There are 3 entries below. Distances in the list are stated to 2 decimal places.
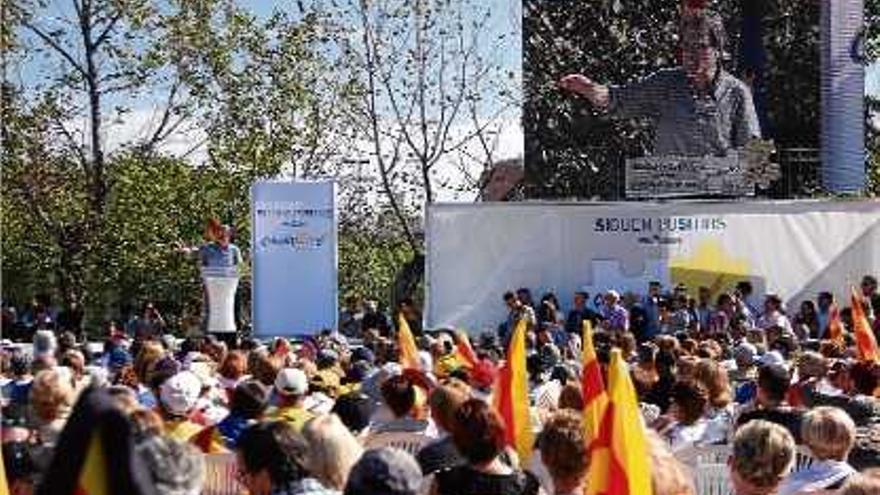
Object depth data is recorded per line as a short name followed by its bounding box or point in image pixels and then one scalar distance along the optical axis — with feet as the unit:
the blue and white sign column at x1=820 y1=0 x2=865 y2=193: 104.12
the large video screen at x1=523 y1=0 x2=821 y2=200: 125.70
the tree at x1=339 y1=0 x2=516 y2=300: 124.98
